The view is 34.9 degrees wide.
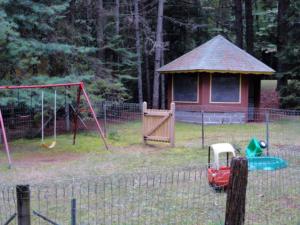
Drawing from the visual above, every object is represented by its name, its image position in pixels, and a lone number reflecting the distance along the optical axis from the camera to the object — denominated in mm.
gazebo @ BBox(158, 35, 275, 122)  20688
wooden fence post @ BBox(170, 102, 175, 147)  13023
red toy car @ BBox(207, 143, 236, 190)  7426
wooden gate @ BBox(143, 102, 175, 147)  13086
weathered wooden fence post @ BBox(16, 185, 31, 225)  3811
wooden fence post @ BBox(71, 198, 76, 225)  4143
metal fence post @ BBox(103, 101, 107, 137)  14816
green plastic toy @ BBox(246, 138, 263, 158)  10464
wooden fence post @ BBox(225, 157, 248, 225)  4316
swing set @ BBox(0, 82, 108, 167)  11123
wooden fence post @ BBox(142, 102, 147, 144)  13766
